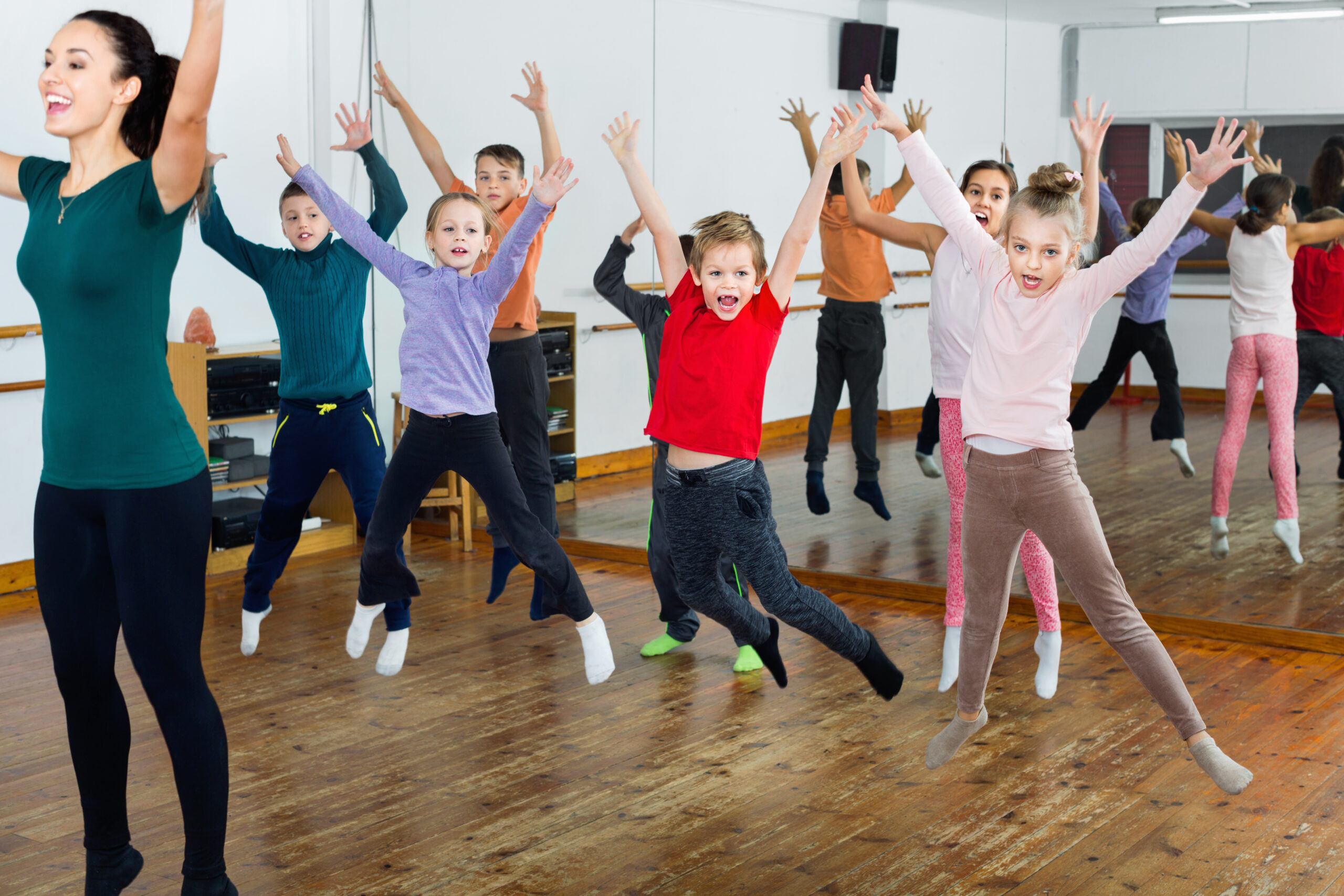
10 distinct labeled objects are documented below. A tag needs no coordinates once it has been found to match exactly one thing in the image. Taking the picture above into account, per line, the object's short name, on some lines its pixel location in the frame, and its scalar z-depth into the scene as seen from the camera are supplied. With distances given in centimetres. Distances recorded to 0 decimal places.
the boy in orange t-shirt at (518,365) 488
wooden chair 632
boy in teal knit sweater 404
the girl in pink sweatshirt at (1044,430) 292
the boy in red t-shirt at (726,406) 325
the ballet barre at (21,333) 520
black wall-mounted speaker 507
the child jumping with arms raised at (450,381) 379
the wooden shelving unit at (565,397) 654
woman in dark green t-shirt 219
